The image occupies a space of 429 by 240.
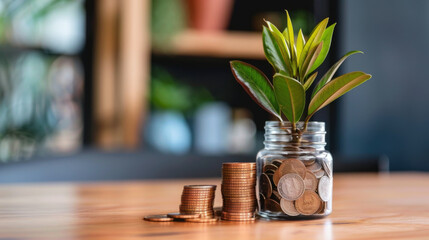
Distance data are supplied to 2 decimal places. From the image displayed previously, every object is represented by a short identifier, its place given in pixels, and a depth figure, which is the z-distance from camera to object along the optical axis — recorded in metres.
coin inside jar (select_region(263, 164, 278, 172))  0.56
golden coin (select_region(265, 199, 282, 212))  0.57
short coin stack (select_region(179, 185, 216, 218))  0.56
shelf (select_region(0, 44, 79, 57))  2.50
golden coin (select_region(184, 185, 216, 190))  0.56
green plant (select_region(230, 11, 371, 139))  0.56
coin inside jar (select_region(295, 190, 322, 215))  0.56
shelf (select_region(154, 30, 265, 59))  2.69
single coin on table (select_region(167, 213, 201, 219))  0.56
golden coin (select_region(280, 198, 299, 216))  0.56
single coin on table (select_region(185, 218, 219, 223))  0.56
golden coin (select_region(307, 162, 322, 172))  0.56
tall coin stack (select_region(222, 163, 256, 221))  0.56
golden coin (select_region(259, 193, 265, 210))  0.58
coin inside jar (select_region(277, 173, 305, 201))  0.56
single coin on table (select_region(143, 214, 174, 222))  0.56
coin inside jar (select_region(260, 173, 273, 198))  0.57
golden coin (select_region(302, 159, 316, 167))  0.56
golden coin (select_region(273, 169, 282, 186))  0.56
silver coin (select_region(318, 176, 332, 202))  0.57
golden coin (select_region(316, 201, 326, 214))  0.58
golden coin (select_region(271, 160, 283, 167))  0.56
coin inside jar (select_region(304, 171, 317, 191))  0.56
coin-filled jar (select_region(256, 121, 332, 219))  0.56
